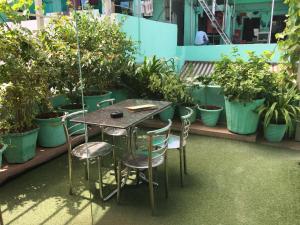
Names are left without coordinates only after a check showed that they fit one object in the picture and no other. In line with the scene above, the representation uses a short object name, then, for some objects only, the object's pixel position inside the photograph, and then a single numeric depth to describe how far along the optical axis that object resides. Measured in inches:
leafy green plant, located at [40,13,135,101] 144.3
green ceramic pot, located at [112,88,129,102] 195.5
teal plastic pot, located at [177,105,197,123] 178.4
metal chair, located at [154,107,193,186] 104.9
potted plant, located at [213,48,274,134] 152.8
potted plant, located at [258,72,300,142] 150.1
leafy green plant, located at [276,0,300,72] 151.6
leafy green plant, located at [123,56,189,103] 174.9
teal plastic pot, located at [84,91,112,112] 166.2
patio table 94.4
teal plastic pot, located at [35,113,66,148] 137.3
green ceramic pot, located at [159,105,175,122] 181.4
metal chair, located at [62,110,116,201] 100.6
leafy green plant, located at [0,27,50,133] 112.0
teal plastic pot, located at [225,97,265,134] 154.6
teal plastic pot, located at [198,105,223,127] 171.5
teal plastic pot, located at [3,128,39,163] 120.8
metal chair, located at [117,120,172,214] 87.7
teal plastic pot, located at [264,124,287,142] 152.6
